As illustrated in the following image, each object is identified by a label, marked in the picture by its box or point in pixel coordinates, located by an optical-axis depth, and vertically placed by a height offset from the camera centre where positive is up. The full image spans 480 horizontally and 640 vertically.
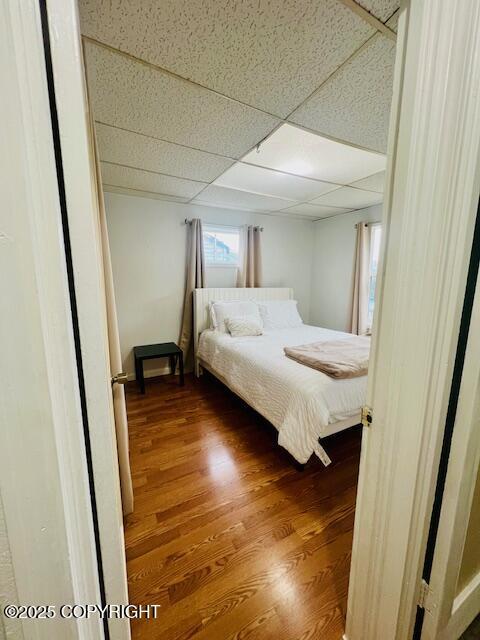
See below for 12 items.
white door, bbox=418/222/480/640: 0.70 -0.71
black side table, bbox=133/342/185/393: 2.91 -0.91
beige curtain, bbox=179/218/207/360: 3.33 +0.03
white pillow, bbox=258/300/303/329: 3.42 -0.52
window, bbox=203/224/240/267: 3.58 +0.45
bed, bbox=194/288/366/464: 1.62 -0.83
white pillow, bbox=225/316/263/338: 3.02 -0.60
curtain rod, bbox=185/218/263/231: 3.34 +0.72
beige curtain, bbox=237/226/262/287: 3.71 +0.27
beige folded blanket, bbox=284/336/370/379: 1.76 -0.63
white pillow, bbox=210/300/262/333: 3.22 -0.45
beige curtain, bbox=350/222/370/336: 3.46 -0.07
